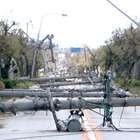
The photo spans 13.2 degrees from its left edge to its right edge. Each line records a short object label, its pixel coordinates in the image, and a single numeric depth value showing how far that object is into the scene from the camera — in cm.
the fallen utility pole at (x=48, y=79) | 5279
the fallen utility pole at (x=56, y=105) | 2102
